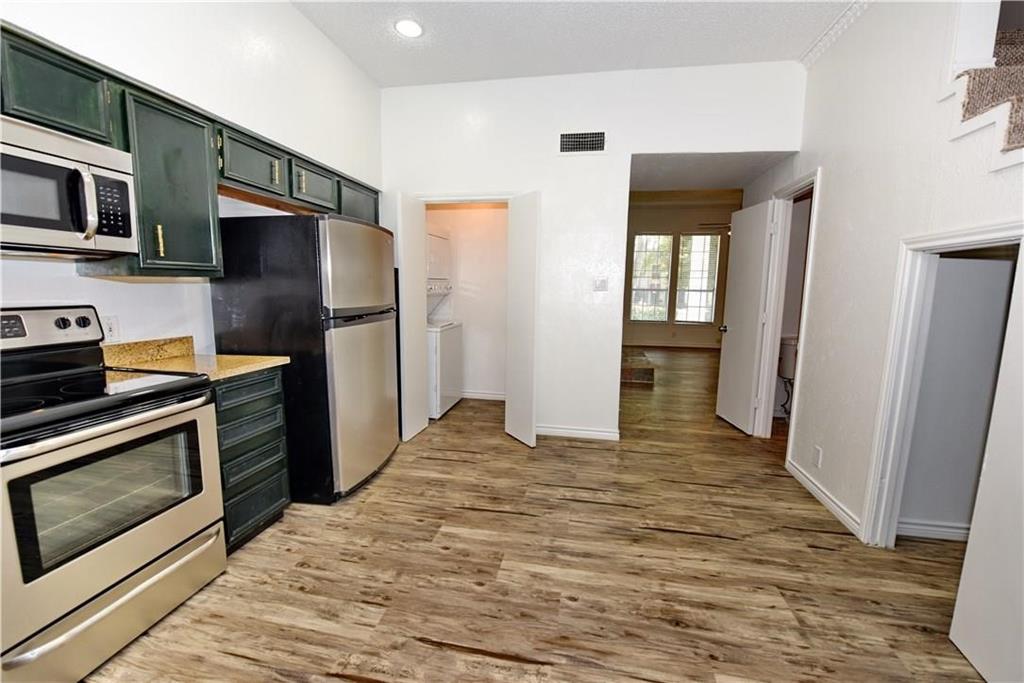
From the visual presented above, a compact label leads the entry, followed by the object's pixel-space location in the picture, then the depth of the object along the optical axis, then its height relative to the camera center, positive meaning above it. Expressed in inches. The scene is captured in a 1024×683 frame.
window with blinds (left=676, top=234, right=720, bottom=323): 347.9 +11.9
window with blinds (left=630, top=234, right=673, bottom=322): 355.9 +12.3
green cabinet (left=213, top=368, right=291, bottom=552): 81.6 -36.3
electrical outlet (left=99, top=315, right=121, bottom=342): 78.8 -9.2
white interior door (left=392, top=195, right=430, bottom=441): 136.9 -8.4
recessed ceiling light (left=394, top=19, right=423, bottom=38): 106.7 +67.7
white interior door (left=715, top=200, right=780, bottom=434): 145.3 -8.3
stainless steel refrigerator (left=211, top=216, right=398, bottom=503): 95.2 -9.1
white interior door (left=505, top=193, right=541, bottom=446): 133.0 -9.1
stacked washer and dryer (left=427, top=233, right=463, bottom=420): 166.9 -20.5
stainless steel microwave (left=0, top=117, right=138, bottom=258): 53.5 +11.9
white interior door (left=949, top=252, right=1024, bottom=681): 54.9 -34.4
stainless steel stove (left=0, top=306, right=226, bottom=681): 49.1 -30.7
